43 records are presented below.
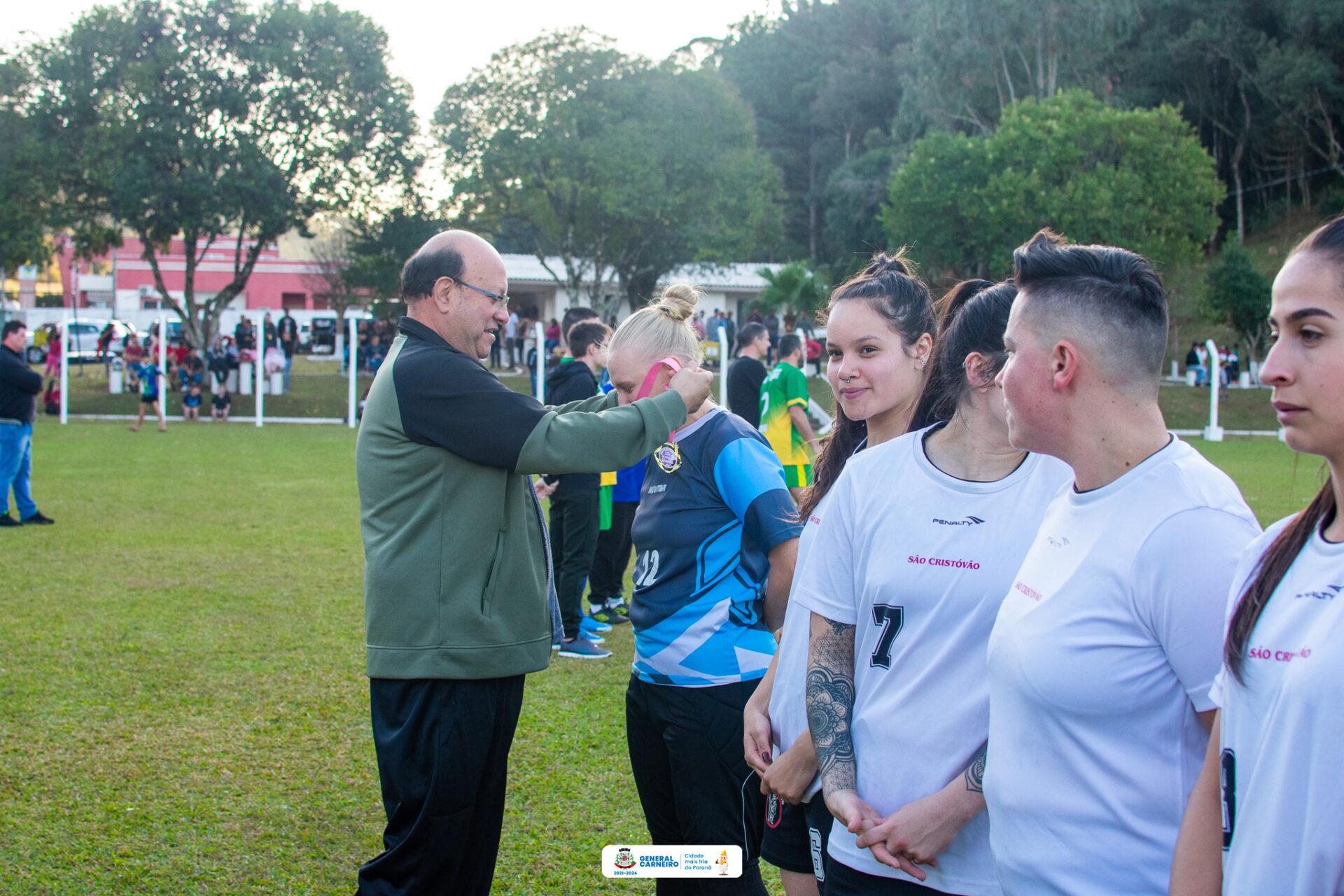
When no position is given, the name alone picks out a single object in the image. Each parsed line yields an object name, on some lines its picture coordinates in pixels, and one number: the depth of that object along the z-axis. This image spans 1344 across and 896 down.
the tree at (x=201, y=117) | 29.72
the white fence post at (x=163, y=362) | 21.53
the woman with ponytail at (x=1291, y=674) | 1.30
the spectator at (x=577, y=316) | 9.69
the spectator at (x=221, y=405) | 26.25
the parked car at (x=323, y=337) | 49.97
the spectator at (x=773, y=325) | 34.37
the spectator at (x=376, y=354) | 28.95
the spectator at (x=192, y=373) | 26.22
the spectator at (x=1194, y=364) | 31.14
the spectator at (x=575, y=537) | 7.23
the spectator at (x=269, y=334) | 30.47
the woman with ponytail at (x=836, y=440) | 2.46
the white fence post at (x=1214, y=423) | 21.79
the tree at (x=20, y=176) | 29.50
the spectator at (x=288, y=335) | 32.22
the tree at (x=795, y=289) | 39.12
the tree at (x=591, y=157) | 38.50
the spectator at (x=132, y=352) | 28.00
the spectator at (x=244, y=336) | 30.42
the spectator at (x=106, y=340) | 32.67
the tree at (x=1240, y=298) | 32.09
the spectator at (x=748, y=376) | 10.86
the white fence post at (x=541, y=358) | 19.11
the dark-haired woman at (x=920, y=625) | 2.06
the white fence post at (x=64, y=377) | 22.69
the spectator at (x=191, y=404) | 25.88
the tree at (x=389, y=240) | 35.25
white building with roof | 51.22
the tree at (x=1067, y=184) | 34.47
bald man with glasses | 3.04
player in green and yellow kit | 9.26
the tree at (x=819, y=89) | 63.59
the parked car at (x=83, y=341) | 37.53
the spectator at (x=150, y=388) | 22.17
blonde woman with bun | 3.03
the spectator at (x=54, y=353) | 28.47
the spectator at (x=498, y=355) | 36.56
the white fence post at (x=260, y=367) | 22.20
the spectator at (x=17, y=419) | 10.91
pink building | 63.22
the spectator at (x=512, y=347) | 36.97
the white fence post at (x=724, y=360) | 17.81
